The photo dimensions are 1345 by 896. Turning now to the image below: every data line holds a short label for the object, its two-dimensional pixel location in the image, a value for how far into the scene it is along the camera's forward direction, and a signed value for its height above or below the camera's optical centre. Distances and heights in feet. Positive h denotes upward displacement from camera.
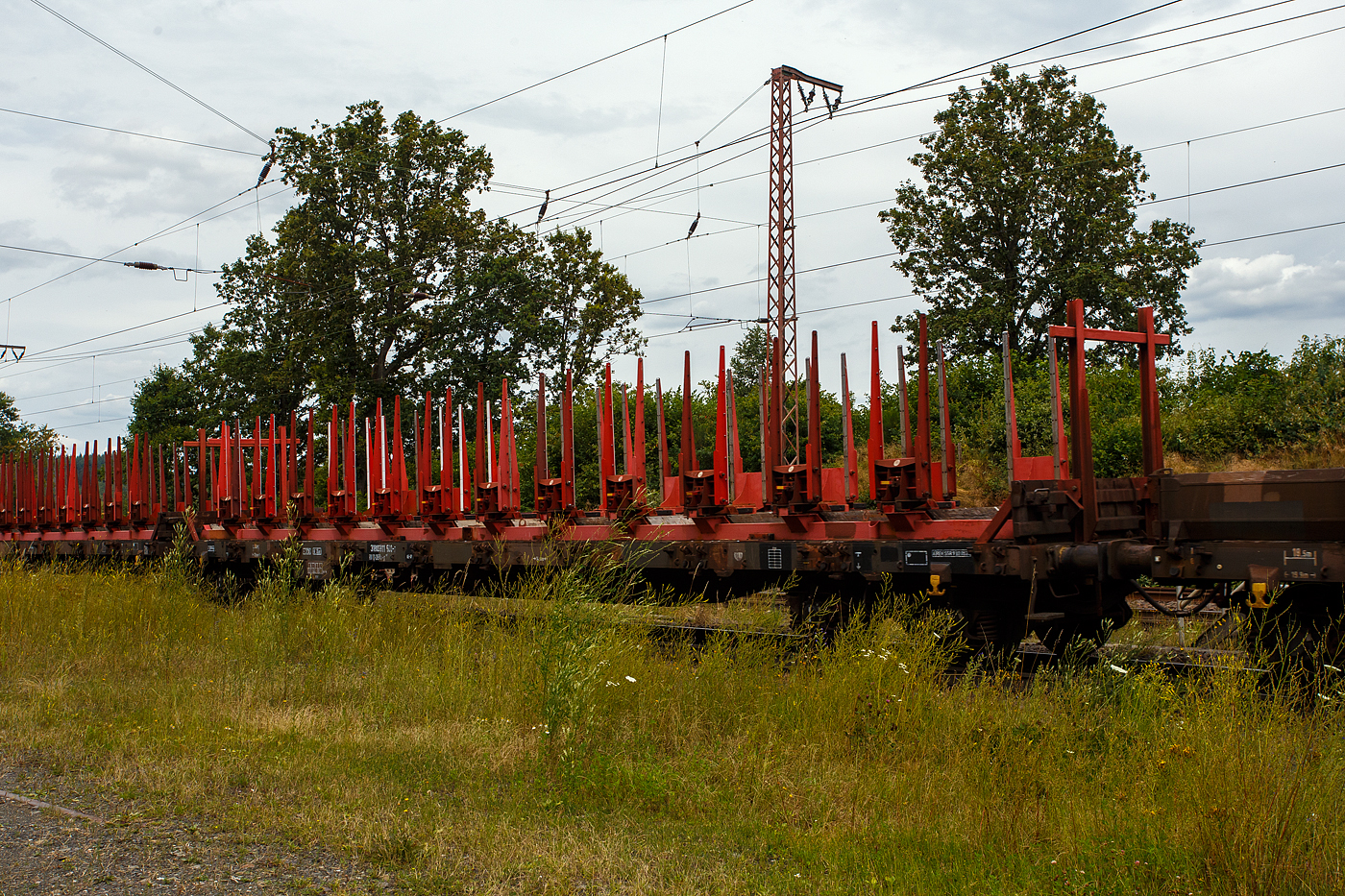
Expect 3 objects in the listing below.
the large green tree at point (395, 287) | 120.37 +22.65
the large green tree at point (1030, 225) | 102.42 +24.03
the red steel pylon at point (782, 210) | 74.02 +18.29
